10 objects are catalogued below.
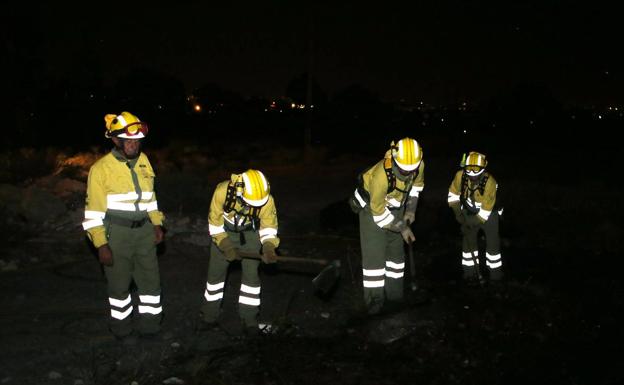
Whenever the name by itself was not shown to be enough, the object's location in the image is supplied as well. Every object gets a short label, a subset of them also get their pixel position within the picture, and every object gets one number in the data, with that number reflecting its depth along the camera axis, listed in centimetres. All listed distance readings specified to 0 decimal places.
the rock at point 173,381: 488
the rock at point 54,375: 497
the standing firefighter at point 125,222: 520
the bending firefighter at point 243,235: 545
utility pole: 2269
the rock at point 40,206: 995
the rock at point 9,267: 783
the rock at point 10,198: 985
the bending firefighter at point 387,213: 610
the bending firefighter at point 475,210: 730
